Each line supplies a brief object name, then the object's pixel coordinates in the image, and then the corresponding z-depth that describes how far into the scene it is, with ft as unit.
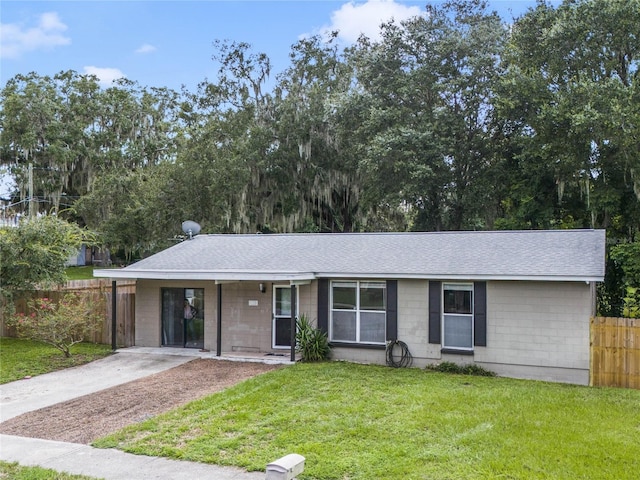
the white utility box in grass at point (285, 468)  14.29
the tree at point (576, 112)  54.54
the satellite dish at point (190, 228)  55.21
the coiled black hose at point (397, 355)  37.73
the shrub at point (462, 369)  35.37
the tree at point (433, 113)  70.33
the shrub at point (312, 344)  39.11
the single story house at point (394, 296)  34.24
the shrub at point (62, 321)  41.70
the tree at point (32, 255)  46.44
